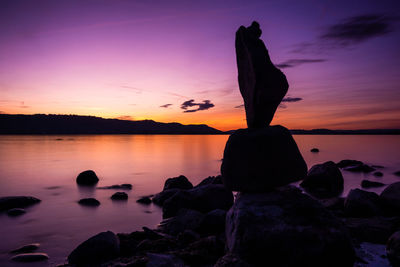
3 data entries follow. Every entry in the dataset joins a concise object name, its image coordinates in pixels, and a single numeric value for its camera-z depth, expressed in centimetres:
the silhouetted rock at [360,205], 920
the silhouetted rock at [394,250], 502
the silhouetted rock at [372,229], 661
